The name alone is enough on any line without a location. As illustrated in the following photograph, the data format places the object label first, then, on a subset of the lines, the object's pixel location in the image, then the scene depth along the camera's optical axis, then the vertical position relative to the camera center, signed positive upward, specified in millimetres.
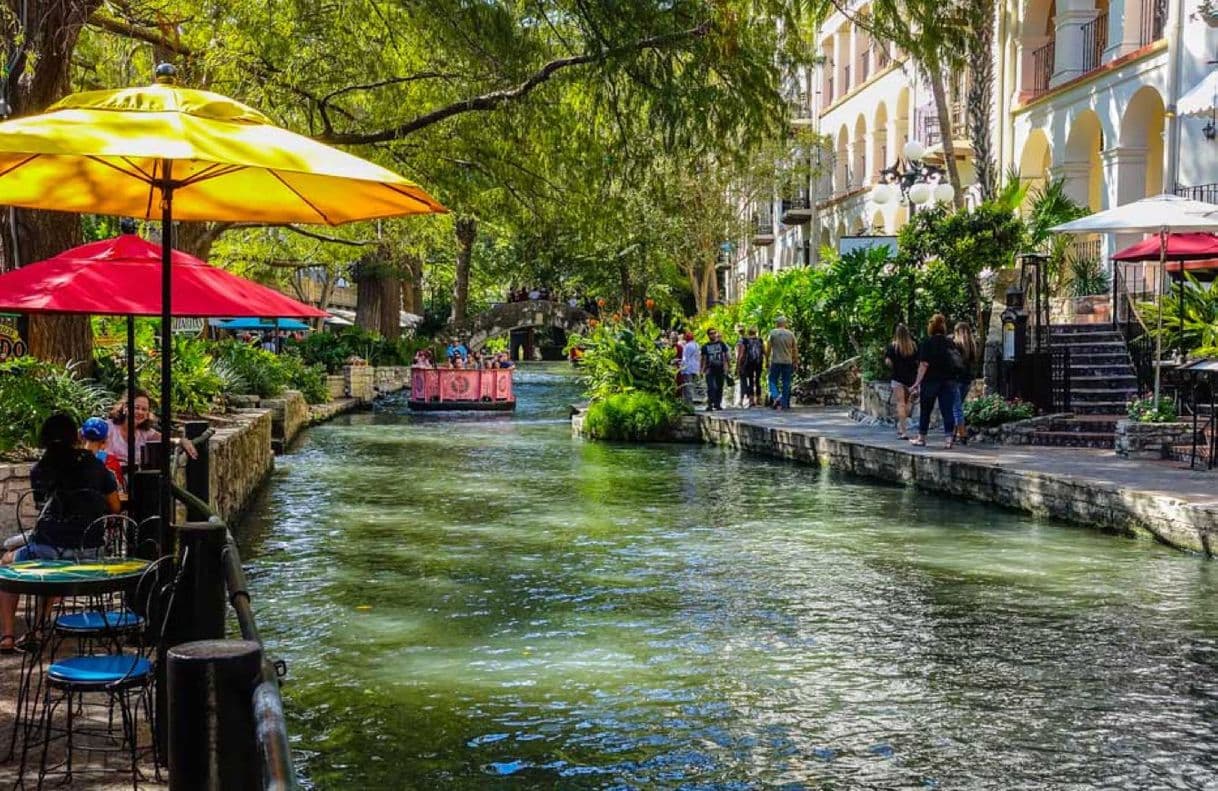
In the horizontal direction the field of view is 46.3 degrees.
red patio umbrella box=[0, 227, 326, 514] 8188 +468
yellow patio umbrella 5082 +828
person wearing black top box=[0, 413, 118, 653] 6754 -644
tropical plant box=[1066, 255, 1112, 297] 23891 +1419
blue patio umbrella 34469 +1051
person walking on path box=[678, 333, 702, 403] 25359 -32
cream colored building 22078 +5028
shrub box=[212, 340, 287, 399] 22438 -34
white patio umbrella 16078 +1647
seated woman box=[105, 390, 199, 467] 9945 -459
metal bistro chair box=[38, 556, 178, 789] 4797 -1061
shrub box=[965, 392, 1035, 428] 18078 -620
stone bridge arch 48094 +1582
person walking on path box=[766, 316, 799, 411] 24650 +68
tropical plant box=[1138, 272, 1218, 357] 17234 +582
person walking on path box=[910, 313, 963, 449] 17188 -94
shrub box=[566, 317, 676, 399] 24438 +41
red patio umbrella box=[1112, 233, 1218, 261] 18859 +1527
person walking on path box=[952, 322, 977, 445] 17500 -76
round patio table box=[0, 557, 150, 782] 5258 -804
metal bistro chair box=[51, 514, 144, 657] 5430 -989
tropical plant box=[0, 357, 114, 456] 10273 -256
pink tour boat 32812 -557
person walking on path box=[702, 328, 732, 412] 25516 -52
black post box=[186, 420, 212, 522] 7410 -580
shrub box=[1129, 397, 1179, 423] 15938 -556
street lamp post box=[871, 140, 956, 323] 23219 +3124
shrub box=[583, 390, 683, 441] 23438 -858
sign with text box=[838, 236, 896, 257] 26867 +2295
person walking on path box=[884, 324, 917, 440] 18391 -47
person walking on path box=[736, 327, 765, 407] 25812 +0
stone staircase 17531 -322
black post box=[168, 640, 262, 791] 2752 -673
